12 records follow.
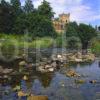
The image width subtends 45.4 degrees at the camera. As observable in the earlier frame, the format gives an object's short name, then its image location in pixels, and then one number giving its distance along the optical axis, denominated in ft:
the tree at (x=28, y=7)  117.19
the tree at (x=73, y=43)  89.52
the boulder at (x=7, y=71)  42.26
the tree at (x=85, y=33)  107.96
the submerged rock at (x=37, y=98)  25.71
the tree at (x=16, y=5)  108.74
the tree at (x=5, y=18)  94.60
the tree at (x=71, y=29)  102.58
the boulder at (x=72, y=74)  40.86
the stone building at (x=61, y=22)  117.61
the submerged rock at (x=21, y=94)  28.98
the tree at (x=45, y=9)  108.88
